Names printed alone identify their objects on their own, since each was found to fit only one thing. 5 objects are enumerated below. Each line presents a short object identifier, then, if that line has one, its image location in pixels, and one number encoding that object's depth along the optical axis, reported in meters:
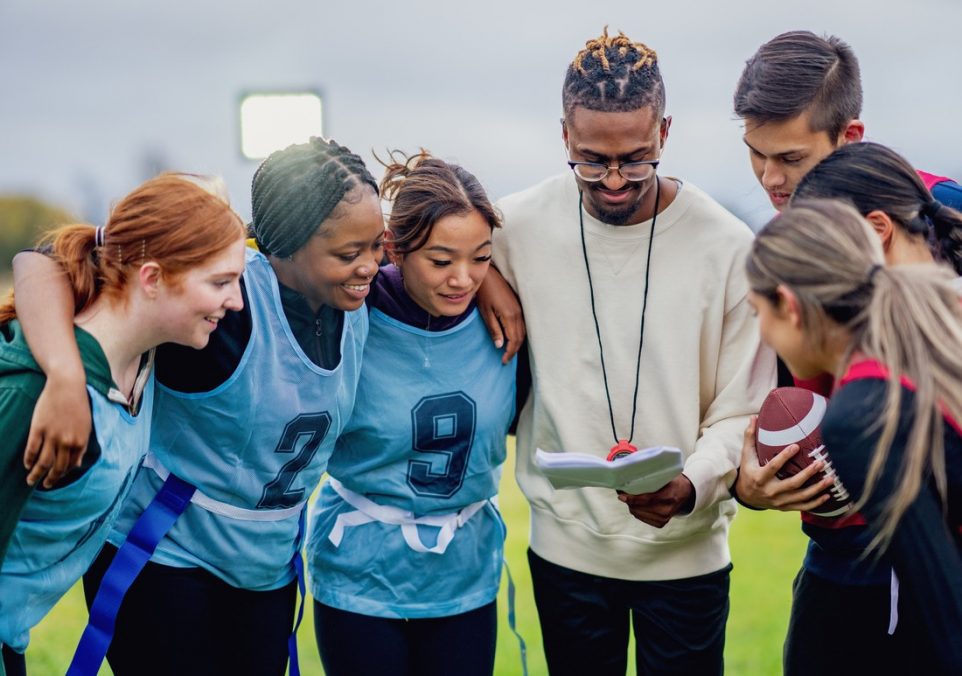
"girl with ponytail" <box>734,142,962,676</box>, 2.67
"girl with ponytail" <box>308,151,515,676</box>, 3.09
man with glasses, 3.08
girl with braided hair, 2.83
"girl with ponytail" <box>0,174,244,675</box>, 2.52
